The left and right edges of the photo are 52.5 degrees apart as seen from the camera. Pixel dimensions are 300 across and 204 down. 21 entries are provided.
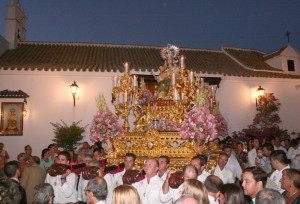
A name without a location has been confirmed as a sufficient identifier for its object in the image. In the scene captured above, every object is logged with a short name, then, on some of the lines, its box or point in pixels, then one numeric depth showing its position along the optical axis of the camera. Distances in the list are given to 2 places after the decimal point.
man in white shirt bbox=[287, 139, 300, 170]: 10.55
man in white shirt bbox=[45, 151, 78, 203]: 6.17
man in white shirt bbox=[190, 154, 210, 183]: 5.96
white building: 14.60
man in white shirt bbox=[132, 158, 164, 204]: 5.31
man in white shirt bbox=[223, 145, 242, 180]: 8.88
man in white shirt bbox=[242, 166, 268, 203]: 4.49
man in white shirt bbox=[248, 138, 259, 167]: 9.92
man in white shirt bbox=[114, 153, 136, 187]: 6.41
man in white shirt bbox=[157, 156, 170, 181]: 6.28
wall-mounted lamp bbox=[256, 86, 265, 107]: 16.61
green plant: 13.77
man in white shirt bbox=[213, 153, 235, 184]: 7.66
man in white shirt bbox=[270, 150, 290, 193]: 5.95
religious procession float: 7.10
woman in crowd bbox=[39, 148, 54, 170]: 9.04
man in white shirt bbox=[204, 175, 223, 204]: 4.42
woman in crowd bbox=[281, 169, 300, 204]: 4.44
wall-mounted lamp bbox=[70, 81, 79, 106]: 14.48
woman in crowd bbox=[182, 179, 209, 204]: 3.65
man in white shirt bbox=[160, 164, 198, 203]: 4.83
